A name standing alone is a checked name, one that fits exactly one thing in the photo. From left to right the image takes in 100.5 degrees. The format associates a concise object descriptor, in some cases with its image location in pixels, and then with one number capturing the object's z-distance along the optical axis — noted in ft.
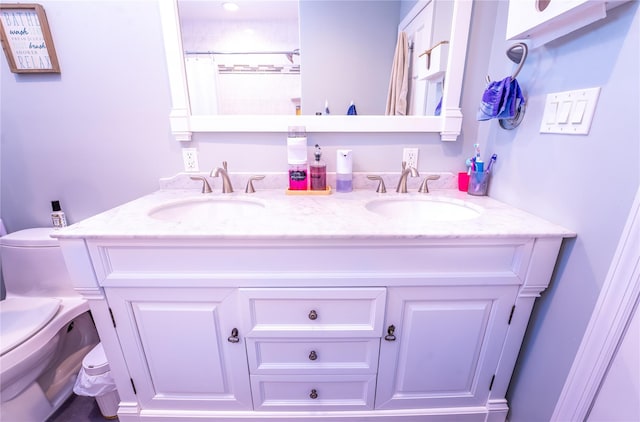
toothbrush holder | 3.62
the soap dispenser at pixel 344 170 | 3.71
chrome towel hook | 2.81
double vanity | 2.49
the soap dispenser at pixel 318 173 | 3.72
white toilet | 3.01
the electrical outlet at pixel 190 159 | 3.92
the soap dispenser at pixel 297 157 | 3.59
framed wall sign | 3.36
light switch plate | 2.26
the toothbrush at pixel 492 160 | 3.56
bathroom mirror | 3.55
